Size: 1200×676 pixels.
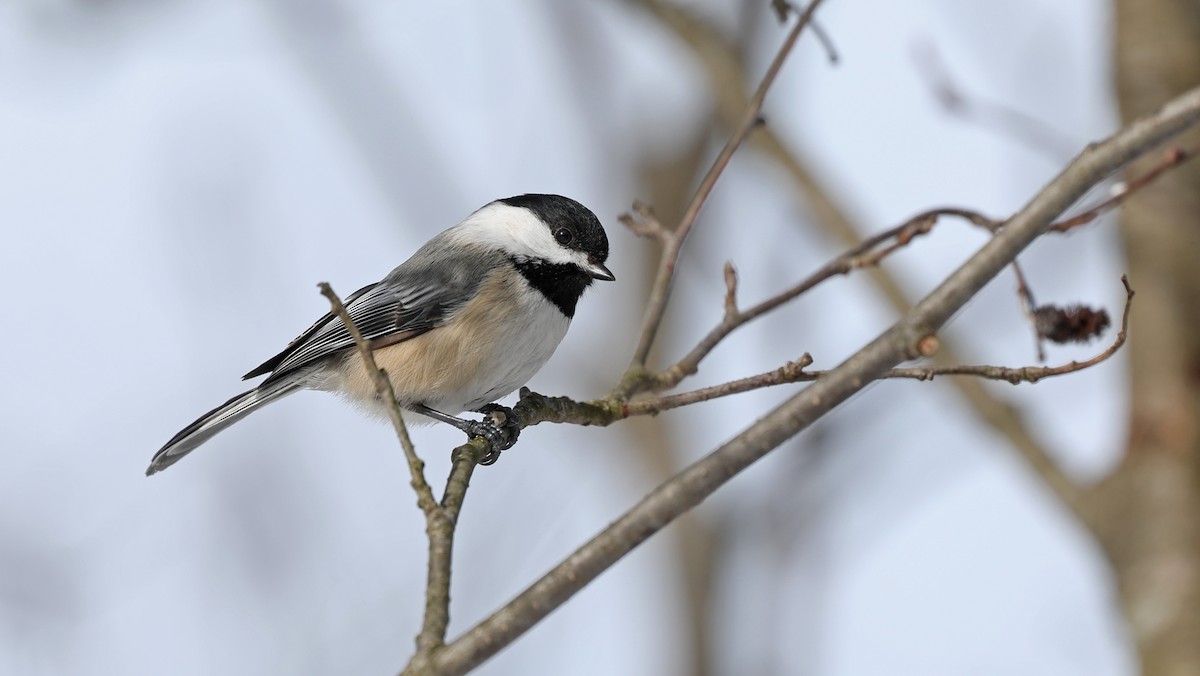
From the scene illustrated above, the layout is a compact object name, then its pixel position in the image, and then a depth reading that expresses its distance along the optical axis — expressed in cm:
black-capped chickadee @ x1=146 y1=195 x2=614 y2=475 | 644
